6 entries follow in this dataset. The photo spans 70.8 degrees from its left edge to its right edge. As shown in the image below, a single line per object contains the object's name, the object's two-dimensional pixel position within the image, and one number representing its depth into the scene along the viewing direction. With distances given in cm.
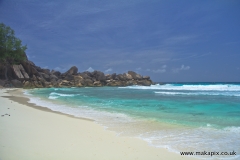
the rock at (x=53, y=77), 5719
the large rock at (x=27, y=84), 4380
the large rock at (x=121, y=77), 7150
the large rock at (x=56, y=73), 6394
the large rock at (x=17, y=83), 4184
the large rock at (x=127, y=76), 7305
